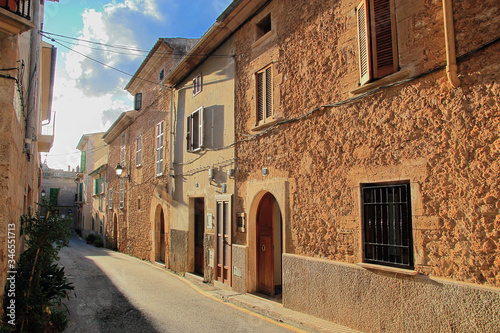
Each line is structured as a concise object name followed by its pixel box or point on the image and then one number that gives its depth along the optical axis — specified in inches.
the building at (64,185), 1662.2
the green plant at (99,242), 962.7
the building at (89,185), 1125.1
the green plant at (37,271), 197.0
